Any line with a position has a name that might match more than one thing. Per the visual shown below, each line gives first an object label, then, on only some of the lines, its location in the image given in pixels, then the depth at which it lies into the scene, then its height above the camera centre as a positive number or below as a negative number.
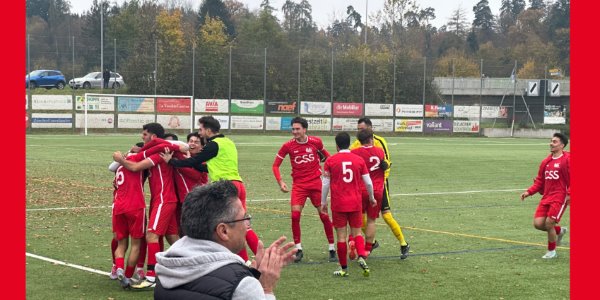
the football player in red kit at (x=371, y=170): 12.60 -1.23
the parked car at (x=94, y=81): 55.84 -0.06
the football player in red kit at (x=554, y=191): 12.78 -1.49
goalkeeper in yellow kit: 12.63 -1.78
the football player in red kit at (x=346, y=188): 11.48 -1.35
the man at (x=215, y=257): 4.17 -0.87
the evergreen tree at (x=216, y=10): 100.88 +8.46
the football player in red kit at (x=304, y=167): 12.82 -1.22
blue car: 55.28 +0.02
